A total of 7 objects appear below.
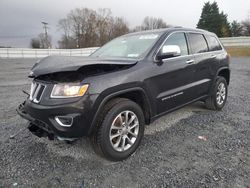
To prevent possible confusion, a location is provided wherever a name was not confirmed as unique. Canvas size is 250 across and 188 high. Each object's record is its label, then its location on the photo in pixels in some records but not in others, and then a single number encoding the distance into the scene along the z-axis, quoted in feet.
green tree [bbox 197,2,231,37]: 156.56
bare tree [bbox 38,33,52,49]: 204.33
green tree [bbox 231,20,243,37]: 174.25
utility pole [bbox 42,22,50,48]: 194.70
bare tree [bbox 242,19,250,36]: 156.78
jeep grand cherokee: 7.85
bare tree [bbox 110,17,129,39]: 201.87
